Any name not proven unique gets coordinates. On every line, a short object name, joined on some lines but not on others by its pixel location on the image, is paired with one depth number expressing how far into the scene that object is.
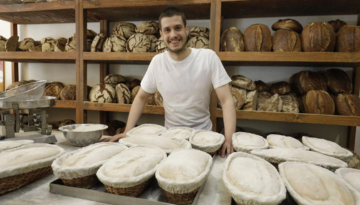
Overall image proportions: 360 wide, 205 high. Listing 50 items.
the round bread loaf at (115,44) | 2.27
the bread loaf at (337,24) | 2.00
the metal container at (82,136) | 1.14
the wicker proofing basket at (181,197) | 0.61
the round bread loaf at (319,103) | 1.84
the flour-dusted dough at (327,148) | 0.89
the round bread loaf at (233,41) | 1.99
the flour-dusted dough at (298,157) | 0.78
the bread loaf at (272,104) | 1.97
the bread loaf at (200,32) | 2.23
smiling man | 1.63
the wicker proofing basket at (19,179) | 0.67
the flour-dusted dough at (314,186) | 0.56
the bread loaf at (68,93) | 2.48
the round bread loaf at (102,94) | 2.32
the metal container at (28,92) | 1.15
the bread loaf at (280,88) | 2.09
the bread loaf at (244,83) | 2.07
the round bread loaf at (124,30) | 2.39
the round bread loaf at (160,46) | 2.17
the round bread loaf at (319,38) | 1.79
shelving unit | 1.84
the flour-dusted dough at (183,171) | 0.60
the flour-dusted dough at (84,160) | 0.67
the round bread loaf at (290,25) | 1.95
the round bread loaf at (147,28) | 2.36
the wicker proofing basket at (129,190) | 0.63
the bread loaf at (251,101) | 2.00
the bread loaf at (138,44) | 2.20
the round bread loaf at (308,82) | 1.99
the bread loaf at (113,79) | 2.46
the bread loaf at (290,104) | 1.95
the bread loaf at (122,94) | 2.30
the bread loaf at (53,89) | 2.56
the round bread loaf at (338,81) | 1.95
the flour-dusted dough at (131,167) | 0.62
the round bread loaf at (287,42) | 1.86
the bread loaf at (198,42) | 2.16
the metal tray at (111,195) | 0.63
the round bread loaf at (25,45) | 2.56
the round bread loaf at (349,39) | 1.76
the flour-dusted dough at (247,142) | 0.93
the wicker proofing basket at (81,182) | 0.68
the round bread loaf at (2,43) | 2.56
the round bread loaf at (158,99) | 2.21
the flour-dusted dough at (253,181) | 0.55
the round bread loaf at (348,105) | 1.79
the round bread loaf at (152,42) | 2.30
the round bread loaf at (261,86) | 2.18
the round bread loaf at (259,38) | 1.92
